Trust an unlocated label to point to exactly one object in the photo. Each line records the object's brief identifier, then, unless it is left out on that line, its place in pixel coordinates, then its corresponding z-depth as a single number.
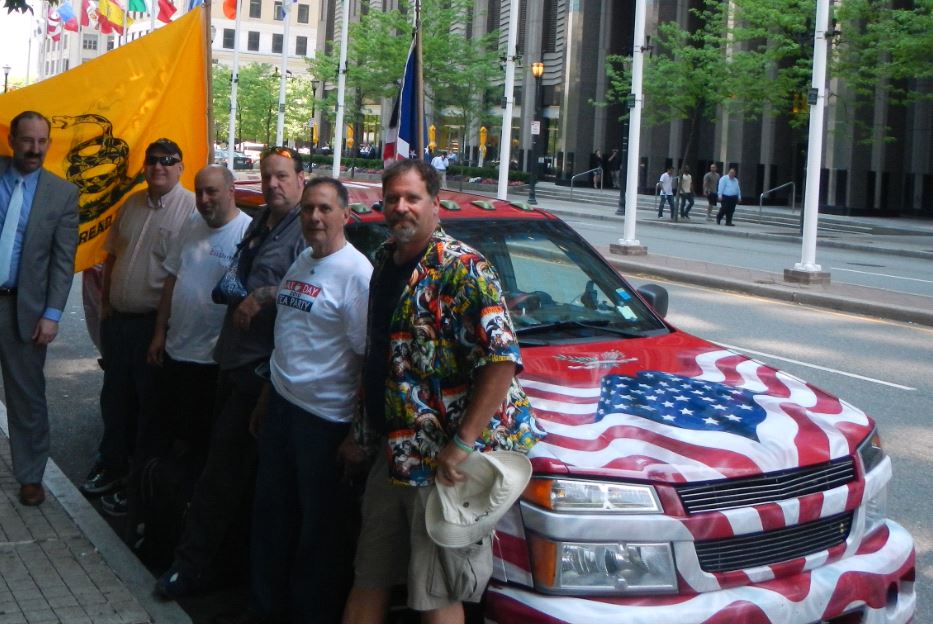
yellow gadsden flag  6.86
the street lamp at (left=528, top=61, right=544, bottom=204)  43.00
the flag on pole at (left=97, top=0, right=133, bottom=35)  41.84
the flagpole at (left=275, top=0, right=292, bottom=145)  44.18
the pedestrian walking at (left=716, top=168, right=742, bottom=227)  36.59
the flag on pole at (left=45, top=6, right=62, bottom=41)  45.62
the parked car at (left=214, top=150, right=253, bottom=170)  80.84
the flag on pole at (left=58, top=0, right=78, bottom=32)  45.44
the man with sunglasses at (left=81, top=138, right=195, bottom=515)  6.37
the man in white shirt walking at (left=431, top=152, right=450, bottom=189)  49.97
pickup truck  3.68
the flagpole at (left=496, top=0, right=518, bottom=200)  28.48
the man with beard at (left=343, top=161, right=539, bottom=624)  3.58
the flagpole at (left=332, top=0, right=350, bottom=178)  38.69
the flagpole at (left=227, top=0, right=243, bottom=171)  50.00
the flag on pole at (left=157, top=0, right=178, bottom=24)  37.45
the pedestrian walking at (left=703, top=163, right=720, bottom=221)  39.88
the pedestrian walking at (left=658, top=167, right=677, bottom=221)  39.00
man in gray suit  5.98
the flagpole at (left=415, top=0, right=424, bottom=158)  10.18
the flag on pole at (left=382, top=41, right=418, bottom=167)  10.99
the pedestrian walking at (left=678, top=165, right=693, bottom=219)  39.69
